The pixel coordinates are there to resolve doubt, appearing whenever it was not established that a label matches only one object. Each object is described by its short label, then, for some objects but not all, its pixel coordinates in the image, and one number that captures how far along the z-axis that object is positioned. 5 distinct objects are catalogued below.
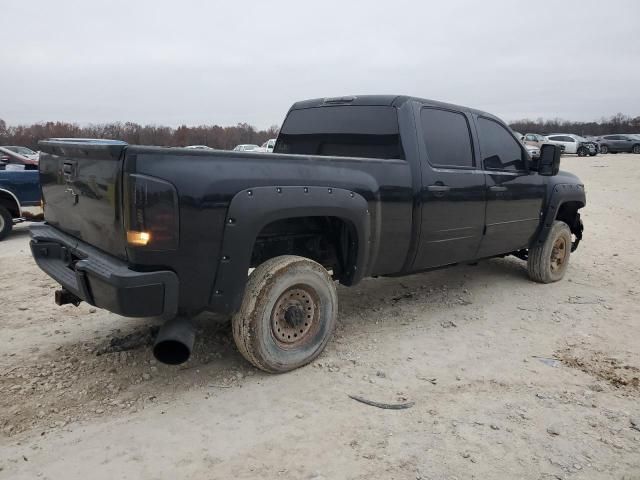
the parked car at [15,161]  9.51
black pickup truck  2.71
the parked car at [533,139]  32.41
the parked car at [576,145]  33.78
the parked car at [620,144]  35.61
